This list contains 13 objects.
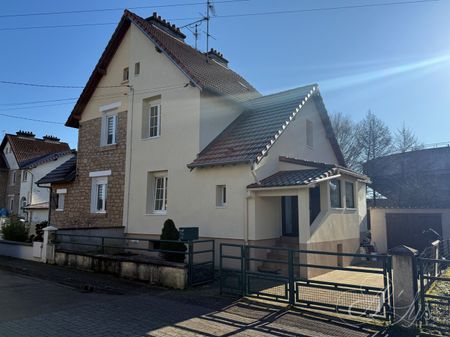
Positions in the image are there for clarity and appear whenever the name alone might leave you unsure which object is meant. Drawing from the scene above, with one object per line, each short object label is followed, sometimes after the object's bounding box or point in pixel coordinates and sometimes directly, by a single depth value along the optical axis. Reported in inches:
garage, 659.4
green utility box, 383.9
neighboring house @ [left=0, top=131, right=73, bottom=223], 1401.3
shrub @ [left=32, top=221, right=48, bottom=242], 595.8
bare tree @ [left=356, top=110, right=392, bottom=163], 1315.2
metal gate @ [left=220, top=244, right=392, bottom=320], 259.1
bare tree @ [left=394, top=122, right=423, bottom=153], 1234.6
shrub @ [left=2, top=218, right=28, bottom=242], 637.3
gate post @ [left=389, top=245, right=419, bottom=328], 245.6
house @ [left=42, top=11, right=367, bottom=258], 460.1
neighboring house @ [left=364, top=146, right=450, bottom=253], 668.1
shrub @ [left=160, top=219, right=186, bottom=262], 428.8
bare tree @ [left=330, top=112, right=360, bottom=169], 1352.1
